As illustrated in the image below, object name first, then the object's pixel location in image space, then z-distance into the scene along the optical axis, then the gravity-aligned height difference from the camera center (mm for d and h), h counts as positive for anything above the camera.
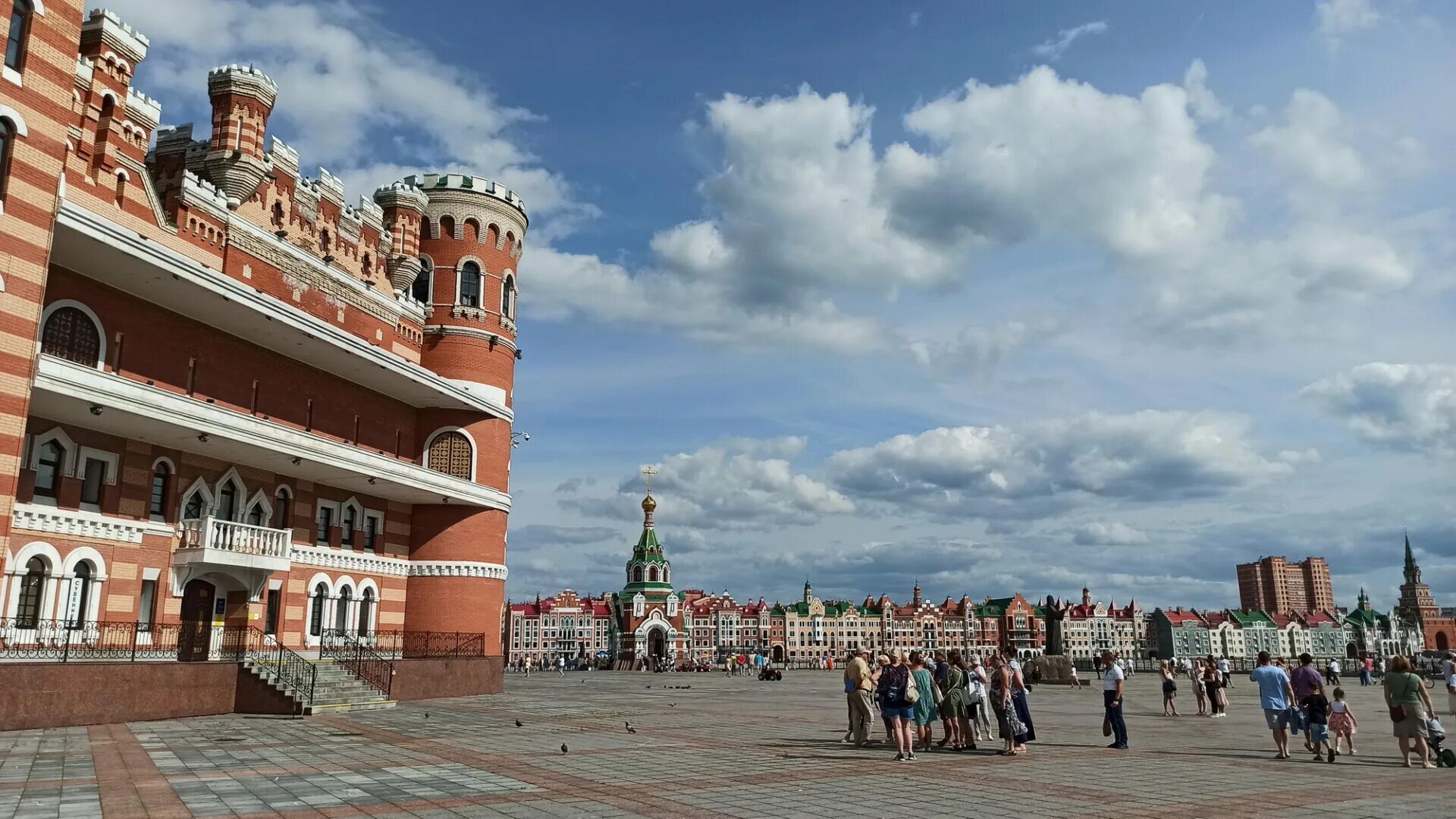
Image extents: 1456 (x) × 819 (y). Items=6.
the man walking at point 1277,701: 14805 -1677
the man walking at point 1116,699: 16000 -1809
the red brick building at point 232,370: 19641 +5927
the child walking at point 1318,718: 14531 -1908
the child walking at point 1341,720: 14656 -1941
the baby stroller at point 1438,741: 13641 -2129
